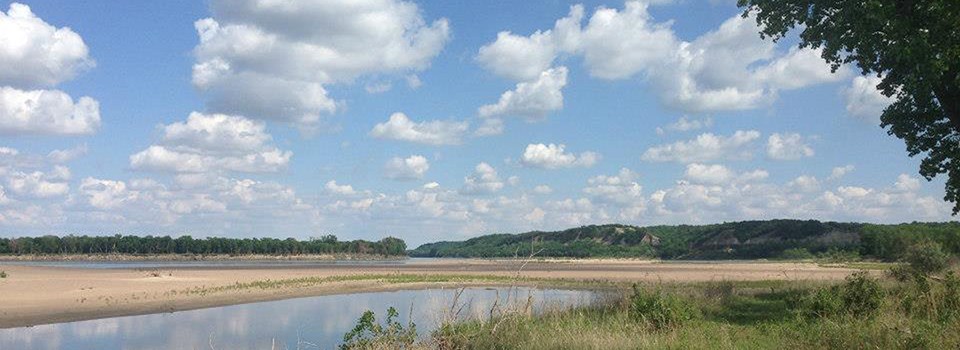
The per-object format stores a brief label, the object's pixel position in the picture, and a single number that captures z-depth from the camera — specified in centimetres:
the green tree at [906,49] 1672
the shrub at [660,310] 1678
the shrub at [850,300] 1656
